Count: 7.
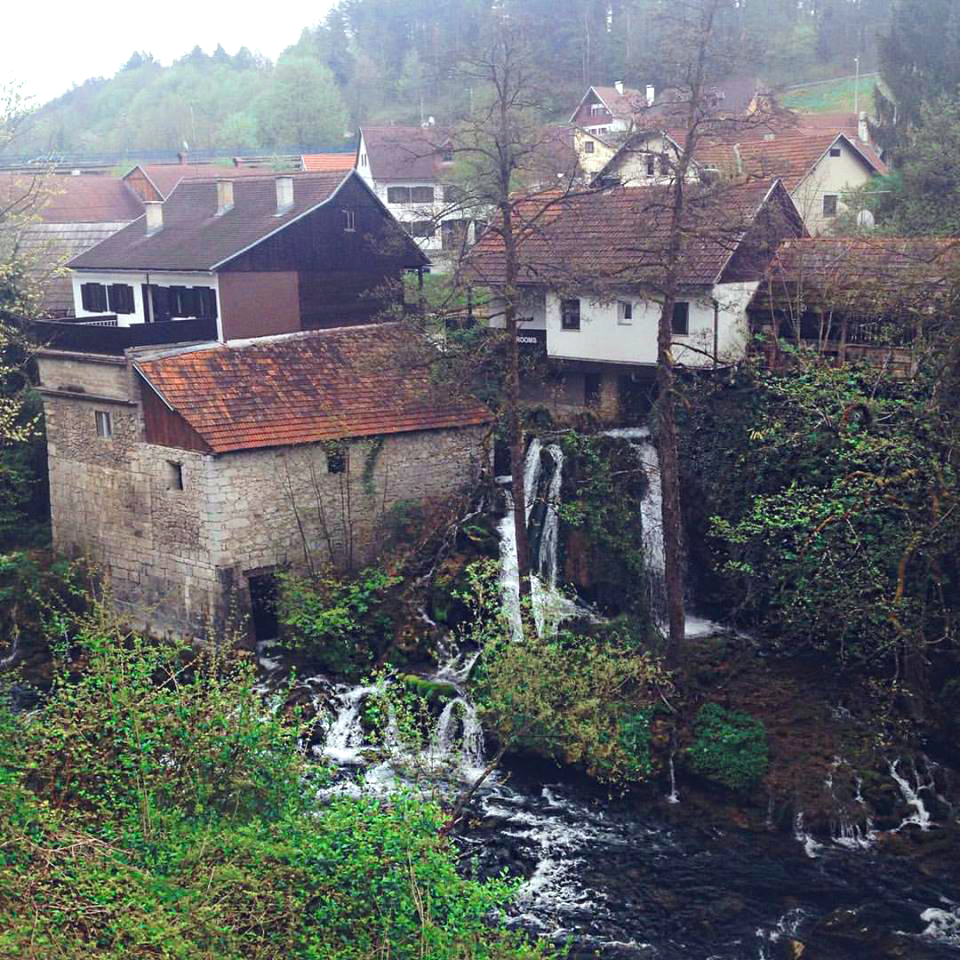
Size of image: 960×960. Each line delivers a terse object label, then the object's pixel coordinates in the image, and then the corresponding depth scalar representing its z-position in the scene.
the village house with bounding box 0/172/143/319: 33.50
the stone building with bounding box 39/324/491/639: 26.88
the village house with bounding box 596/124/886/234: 37.38
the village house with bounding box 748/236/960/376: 25.91
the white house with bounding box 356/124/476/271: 59.47
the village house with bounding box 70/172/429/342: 34.56
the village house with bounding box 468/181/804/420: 28.95
